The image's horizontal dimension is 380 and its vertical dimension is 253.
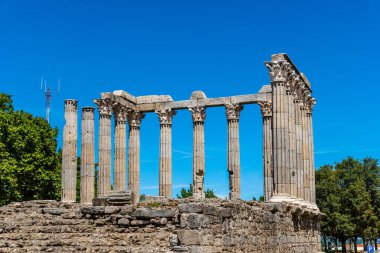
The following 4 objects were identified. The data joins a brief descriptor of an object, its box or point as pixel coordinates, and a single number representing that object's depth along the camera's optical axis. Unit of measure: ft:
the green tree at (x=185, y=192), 232.69
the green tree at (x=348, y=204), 195.42
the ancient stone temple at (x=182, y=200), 56.95
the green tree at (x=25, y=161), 137.18
